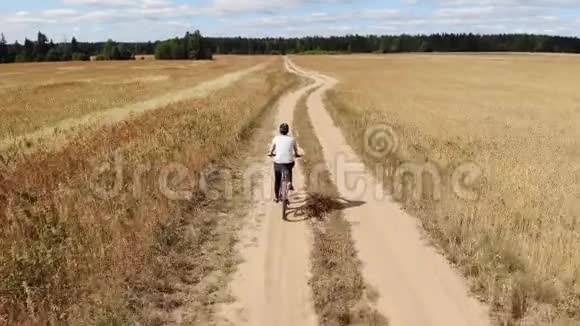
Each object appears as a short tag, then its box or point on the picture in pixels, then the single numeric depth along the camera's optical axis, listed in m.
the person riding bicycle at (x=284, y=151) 11.48
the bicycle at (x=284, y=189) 11.12
